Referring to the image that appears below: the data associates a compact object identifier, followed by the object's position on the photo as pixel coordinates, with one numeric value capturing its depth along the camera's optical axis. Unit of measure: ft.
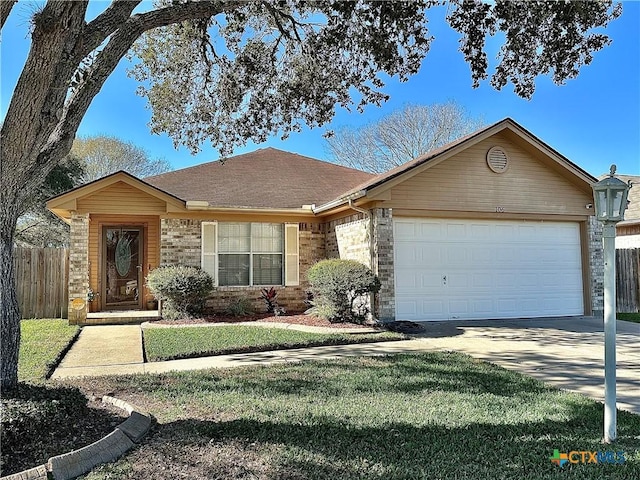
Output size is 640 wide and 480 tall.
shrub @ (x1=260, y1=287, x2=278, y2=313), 41.45
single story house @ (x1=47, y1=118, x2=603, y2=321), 36.37
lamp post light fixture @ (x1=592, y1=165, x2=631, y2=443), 12.55
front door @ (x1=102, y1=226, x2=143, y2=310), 42.57
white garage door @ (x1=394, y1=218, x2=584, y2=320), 36.45
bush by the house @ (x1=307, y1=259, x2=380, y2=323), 33.27
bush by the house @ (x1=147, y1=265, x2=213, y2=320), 37.14
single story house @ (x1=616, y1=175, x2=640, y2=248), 55.47
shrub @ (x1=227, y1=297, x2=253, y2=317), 39.99
